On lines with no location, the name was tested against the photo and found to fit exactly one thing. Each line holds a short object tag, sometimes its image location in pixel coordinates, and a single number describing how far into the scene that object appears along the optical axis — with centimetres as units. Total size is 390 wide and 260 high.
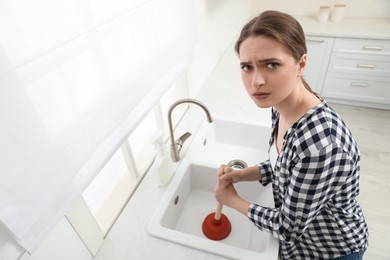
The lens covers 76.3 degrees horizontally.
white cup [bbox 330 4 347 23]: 270
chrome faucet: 112
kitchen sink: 91
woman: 67
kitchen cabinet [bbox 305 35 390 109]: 253
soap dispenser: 106
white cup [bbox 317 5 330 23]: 275
